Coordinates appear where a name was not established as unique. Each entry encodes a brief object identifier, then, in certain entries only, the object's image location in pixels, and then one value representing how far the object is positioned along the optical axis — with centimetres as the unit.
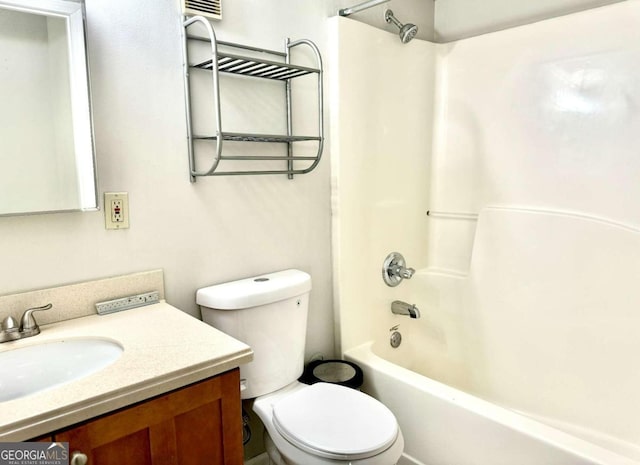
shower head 197
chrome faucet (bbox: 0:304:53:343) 117
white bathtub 137
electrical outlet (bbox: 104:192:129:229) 137
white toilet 130
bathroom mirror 119
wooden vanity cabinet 94
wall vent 144
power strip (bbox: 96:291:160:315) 137
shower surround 178
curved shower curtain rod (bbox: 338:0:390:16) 173
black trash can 179
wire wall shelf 141
